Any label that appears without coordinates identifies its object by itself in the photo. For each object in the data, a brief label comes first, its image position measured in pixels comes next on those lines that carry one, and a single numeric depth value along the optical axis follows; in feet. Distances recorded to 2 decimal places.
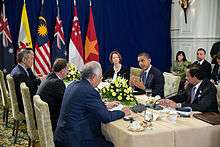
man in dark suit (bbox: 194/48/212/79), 20.72
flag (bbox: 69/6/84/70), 23.26
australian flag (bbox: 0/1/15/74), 23.12
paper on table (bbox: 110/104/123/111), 10.18
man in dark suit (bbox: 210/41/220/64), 22.07
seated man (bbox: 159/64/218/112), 10.27
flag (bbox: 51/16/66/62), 22.88
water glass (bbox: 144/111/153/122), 9.01
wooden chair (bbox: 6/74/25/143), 13.88
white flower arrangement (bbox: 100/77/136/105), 11.06
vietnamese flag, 23.72
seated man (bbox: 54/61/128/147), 8.75
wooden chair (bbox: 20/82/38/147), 11.35
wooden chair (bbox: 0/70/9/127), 16.38
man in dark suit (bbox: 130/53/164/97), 14.53
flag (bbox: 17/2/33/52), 22.58
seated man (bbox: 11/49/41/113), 14.46
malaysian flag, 22.52
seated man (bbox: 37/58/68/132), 11.23
